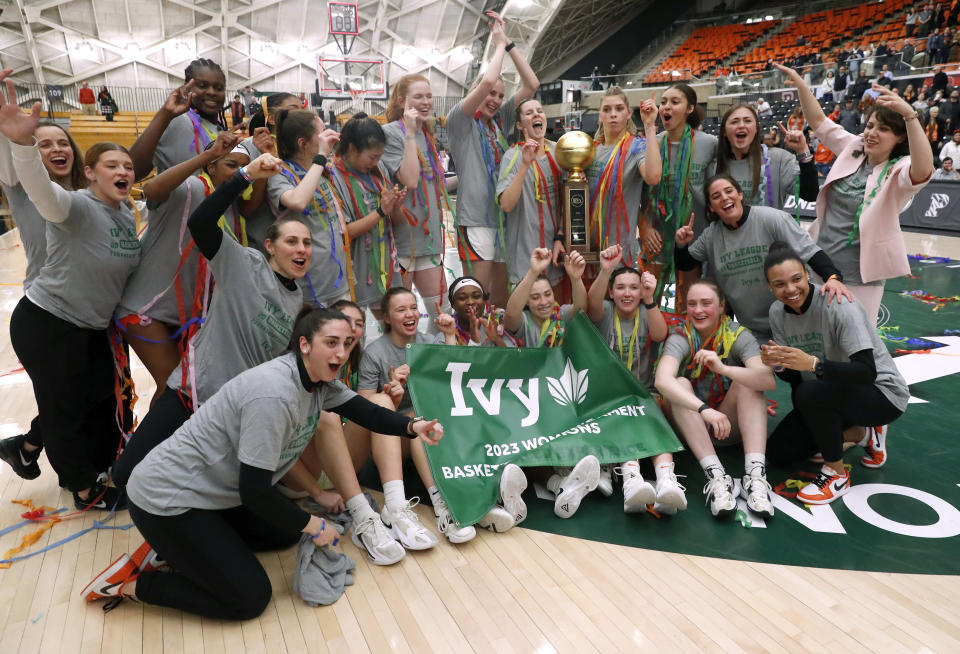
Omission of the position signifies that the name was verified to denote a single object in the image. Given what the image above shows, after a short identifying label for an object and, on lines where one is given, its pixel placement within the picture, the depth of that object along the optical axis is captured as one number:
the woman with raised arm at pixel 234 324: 2.34
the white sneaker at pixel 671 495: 2.56
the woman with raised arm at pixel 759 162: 3.15
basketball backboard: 20.08
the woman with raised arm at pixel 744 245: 3.04
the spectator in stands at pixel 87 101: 18.44
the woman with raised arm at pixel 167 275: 2.56
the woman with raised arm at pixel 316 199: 2.76
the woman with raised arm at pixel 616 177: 3.36
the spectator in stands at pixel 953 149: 9.06
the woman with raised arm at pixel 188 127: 2.57
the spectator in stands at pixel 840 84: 12.20
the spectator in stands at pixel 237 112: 16.02
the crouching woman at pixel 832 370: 2.65
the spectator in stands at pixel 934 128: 9.80
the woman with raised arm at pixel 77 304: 2.41
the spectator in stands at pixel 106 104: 17.84
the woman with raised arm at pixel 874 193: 2.86
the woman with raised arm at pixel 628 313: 3.09
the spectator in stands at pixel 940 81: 10.53
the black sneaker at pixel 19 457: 2.91
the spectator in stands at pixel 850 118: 11.05
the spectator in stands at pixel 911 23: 15.61
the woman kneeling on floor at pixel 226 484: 1.99
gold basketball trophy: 3.24
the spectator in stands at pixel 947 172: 8.97
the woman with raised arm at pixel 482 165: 3.54
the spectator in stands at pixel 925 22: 14.41
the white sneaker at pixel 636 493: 2.58
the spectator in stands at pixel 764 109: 12.80
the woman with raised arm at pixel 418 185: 3.30
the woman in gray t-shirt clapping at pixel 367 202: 3.07
